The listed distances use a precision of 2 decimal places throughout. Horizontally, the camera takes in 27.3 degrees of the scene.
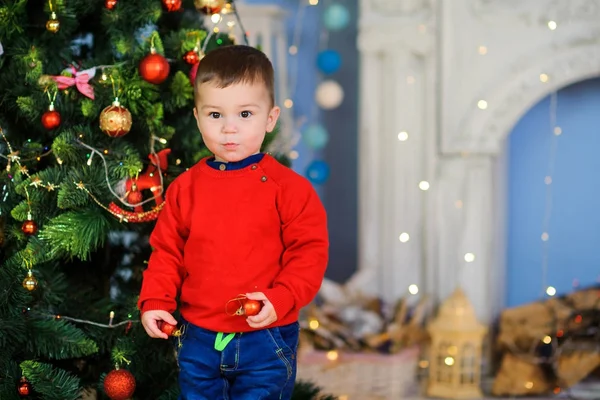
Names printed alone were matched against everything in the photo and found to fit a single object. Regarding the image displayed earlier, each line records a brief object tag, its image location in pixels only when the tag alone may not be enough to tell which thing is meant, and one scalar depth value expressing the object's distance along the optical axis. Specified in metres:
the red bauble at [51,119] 2.43
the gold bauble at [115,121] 2.38
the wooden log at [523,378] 3.67
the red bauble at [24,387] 2.46
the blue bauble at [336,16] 3.75
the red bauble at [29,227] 2.42
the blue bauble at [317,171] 3.71
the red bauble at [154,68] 2.42
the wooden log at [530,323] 3.69
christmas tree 2.43
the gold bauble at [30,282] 2.41
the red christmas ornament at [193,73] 2.50
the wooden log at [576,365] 3.65
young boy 2.12
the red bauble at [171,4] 2.51
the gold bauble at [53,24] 2.43
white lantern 3.62
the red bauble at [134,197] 2.45
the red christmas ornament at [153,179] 2.47
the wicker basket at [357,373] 3.58
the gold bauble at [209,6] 2.53
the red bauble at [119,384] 2.41
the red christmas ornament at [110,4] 2.48
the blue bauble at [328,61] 3.75
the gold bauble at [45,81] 2.45
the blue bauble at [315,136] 3.78
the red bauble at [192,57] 2.52
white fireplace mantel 3.66
